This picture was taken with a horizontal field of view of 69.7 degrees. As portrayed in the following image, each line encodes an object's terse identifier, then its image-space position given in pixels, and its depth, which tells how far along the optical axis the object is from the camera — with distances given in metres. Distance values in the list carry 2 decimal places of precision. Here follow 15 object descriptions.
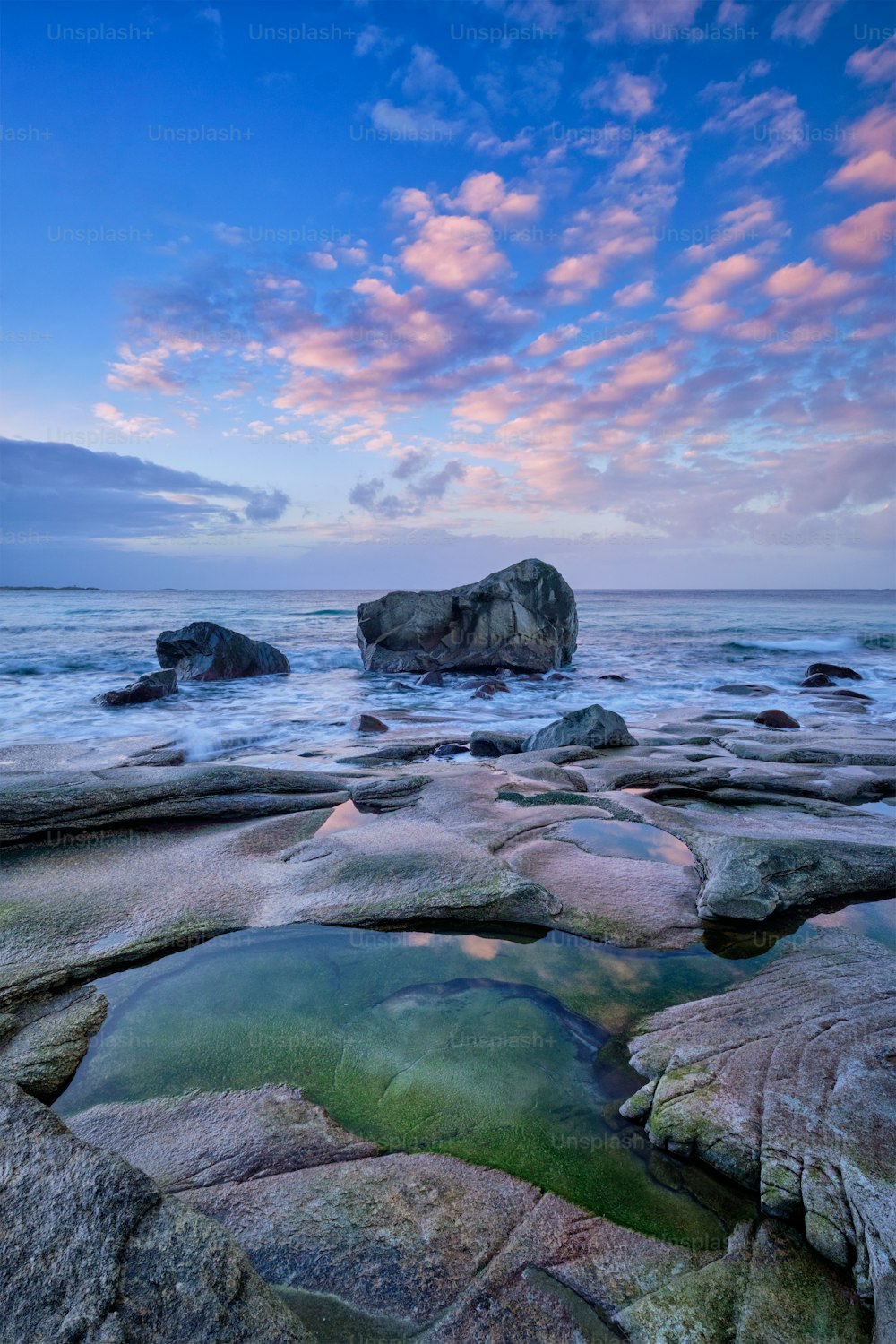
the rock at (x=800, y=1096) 1.86
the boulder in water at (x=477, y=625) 18.98
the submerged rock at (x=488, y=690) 15.36
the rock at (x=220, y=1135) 2.20
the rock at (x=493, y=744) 9.42
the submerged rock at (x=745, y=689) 15.38
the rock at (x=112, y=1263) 1.42
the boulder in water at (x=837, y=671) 17.94
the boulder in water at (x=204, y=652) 17.30
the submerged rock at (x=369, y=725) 11.16
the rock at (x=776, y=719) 10.97
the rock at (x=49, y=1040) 2.59
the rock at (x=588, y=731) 9.09
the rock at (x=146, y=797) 5.09
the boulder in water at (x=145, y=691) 13.83
